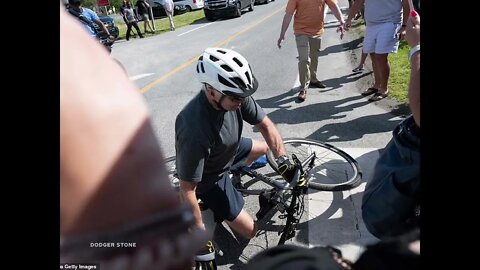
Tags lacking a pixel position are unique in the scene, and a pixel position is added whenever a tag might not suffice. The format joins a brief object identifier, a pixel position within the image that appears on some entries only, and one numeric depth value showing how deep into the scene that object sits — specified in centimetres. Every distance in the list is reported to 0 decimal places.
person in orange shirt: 552
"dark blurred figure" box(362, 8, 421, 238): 90
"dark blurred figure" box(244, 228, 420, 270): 74
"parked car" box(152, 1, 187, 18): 1264
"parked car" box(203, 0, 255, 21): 1622
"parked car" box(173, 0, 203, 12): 2089
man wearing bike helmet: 225
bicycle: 281
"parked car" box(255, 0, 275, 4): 1977
